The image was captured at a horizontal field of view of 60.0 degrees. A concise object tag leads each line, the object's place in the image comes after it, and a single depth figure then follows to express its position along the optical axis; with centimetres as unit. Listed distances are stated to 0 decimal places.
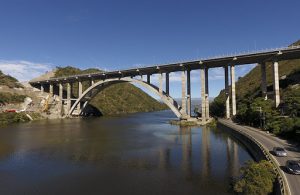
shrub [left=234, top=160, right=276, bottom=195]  1731
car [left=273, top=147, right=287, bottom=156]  2428
